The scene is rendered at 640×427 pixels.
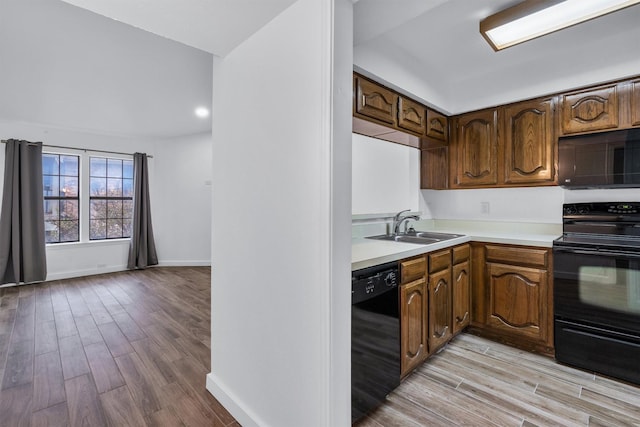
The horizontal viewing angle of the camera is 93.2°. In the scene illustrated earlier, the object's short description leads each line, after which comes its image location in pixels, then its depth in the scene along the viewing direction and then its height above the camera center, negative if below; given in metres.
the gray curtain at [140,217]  5.43 -0.12
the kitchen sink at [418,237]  2.56 -0.24
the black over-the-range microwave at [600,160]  2.20 +0.38
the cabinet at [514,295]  2.30 -0.69
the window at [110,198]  5.27 +0.23
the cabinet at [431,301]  1.89 -0.65
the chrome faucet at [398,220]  2.81 -0.09
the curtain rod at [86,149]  4.35 +1.03
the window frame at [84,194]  5.09 +0.28
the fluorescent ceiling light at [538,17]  1.66 +1.14
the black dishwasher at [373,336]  1.54 -0.69
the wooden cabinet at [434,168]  3.13 +0.44
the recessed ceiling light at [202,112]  4.07 +1.37
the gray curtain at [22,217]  4.34 -0.09
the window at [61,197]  4.87 +0.23
